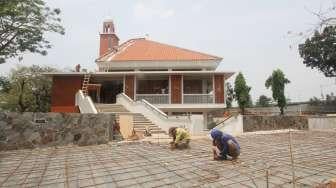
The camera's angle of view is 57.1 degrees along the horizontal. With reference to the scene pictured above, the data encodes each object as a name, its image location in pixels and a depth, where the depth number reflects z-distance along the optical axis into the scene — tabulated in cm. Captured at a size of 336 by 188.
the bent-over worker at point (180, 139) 1034
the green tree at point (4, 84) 2461
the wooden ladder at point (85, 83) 2289
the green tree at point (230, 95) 3739
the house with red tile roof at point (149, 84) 2294
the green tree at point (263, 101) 5444
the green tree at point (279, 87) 3127
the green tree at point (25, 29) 1959
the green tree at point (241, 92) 2747
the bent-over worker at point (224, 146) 772
